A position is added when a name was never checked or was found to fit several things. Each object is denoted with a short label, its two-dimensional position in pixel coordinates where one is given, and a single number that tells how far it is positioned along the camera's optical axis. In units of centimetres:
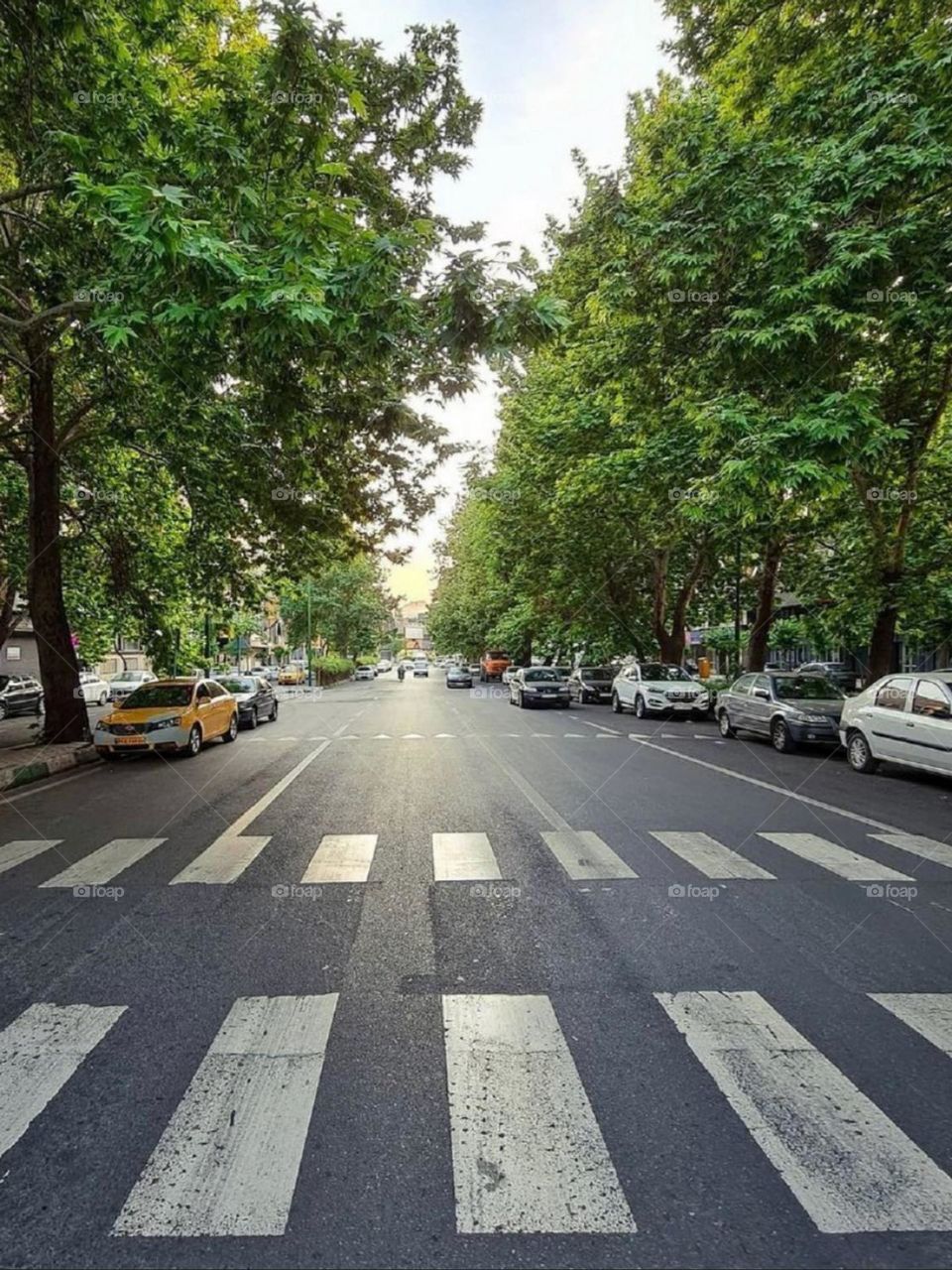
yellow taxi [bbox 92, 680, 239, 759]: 1443
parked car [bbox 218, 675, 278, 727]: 2215
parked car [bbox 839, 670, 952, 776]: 1083
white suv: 2316
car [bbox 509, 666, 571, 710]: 2952
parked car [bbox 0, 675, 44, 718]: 2662
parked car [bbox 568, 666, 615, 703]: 3178
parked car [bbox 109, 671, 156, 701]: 3344
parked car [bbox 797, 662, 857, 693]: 3309
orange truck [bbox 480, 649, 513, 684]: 7019
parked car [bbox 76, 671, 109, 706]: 3309
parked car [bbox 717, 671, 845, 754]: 1461
